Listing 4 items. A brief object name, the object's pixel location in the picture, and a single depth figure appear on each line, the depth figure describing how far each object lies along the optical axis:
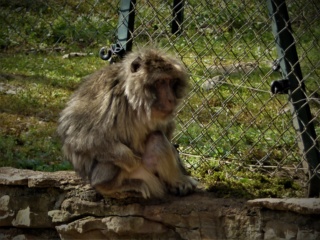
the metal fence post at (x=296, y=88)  9.20
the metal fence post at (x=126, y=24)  10.81
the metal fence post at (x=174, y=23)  15.39
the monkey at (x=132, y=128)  9.13
